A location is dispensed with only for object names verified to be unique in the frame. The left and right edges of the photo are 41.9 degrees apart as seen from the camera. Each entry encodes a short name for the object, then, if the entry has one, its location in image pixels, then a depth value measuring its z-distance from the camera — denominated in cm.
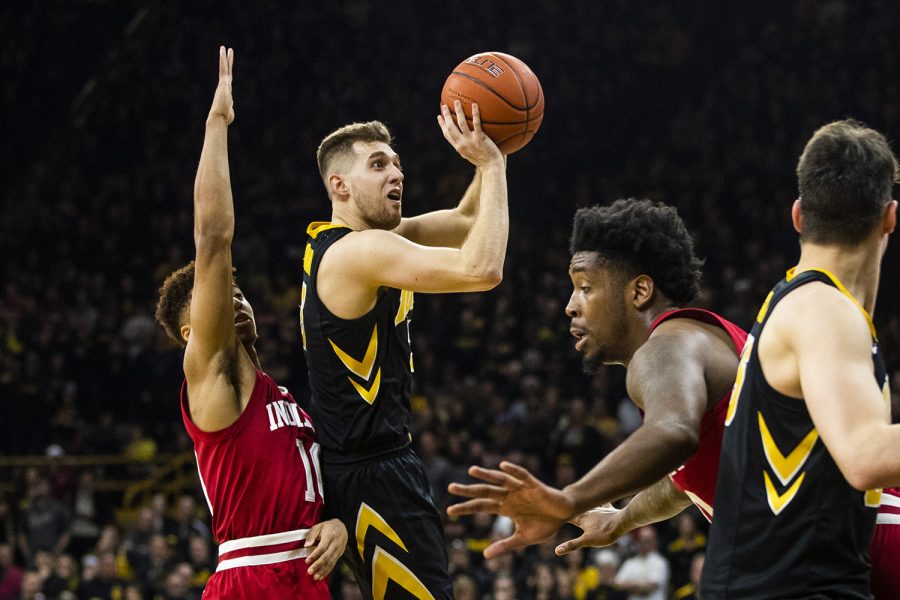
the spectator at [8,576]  1134
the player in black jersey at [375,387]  412
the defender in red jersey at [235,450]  401
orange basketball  438
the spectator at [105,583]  1093
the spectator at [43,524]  1192
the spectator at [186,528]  1126
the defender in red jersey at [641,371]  267
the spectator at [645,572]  962
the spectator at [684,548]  971
